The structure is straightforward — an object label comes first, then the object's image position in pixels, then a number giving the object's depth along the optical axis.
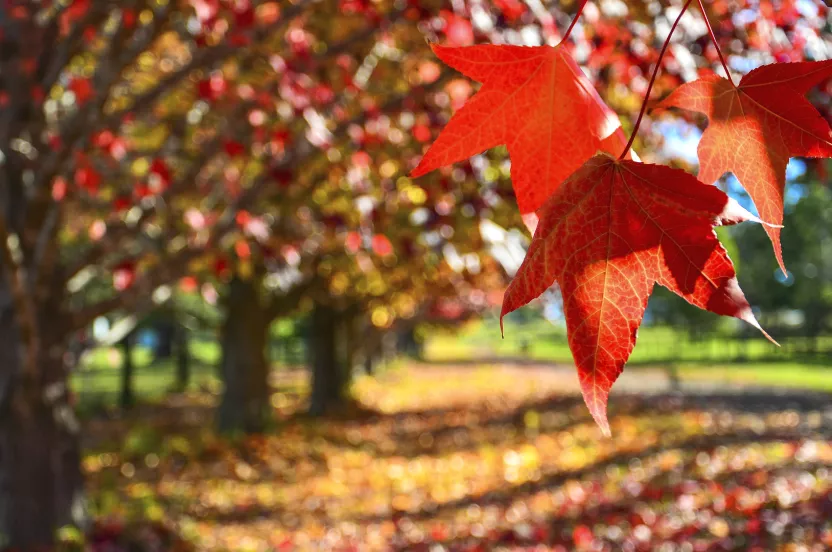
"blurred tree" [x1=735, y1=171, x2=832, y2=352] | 15.59
